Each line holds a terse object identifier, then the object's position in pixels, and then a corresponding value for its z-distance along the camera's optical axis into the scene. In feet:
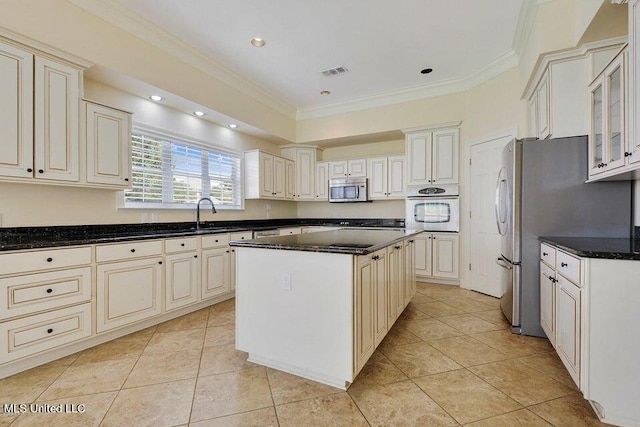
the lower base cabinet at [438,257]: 14.66
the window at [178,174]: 11.39
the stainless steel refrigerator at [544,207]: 7.76
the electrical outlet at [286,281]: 6.71
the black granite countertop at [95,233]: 7.55
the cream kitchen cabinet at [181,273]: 10.09
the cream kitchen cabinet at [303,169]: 18.93
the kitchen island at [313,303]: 6.05
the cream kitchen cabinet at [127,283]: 8.24
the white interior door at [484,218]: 12.66
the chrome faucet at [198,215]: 12.92
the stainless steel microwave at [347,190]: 17.30
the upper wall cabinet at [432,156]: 14.71
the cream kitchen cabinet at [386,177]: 16.55
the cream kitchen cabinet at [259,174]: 16.11
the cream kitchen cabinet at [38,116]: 7.07
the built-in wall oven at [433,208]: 14.66
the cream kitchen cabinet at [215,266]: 11.51
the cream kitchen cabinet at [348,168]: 17.56
